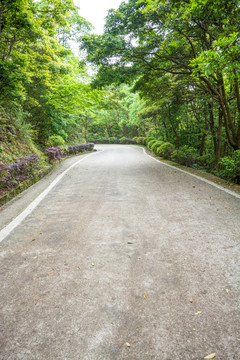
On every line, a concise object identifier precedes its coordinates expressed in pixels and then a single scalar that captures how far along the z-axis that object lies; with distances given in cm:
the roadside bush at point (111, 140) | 4228
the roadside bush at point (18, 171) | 548
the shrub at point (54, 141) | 1405
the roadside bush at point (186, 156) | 1068
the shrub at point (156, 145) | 1630
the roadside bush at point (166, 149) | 1344
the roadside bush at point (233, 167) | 663
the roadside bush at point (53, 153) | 1105
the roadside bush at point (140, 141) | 3145
